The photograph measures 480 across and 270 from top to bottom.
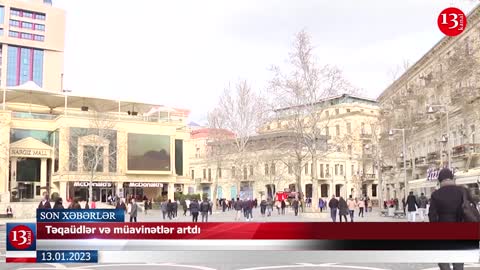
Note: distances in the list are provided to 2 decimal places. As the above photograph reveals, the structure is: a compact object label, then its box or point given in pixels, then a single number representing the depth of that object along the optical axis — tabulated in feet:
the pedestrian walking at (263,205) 130.72
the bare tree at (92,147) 200.75
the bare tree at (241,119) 183.21
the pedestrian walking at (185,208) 153.48
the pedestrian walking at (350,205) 103.76
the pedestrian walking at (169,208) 121.47
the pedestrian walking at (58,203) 58.39
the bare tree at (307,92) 136.46
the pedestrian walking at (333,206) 93.01
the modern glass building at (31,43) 383.65
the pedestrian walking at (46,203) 61.47
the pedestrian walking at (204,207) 105.53
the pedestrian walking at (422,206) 105.56
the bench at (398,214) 120.58
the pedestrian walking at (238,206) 115.86
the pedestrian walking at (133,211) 92.53
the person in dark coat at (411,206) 91.56
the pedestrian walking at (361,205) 129.31
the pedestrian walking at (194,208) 99.99
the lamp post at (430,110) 109.17
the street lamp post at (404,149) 146.95
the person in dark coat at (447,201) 25.30
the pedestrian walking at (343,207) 91.85
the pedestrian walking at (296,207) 140.05
